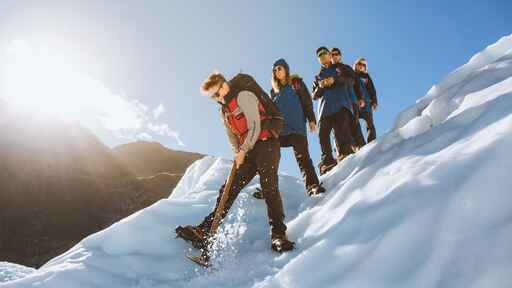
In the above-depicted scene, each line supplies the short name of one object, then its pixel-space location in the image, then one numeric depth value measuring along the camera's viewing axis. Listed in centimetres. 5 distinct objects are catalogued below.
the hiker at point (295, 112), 660
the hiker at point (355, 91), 832
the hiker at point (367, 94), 1055
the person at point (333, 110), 801
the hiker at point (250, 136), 488
